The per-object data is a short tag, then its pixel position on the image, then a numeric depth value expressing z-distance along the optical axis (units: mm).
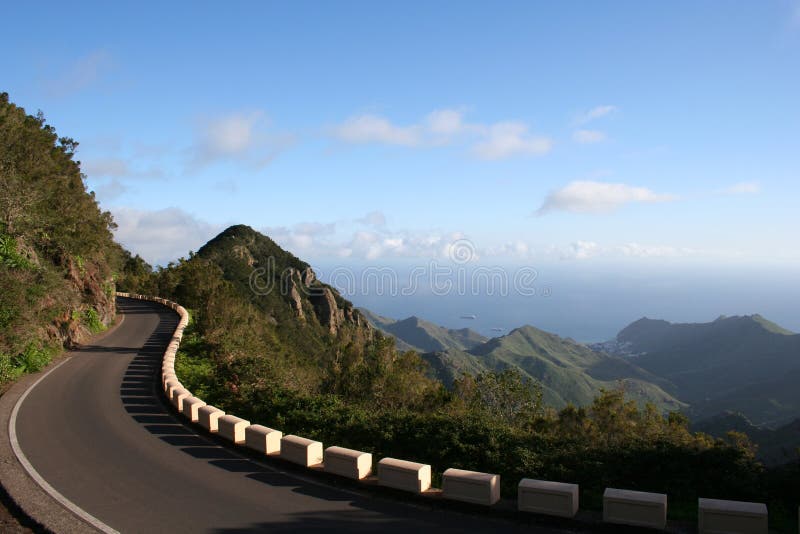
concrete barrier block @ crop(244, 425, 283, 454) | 9469
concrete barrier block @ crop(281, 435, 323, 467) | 8789
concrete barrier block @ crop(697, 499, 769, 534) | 6039
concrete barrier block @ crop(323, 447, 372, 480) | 8164
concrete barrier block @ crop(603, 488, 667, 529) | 6430
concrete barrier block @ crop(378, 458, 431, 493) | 7582
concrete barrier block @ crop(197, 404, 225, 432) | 11000
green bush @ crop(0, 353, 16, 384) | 15523
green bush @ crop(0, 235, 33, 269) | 17922
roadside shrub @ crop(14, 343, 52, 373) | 17031
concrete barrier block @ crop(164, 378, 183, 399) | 13617
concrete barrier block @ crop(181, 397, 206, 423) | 11742
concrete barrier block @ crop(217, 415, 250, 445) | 10227
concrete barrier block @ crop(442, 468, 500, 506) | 7148
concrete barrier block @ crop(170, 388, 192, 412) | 12531
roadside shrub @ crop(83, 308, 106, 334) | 26094
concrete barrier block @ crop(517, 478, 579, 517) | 6758
